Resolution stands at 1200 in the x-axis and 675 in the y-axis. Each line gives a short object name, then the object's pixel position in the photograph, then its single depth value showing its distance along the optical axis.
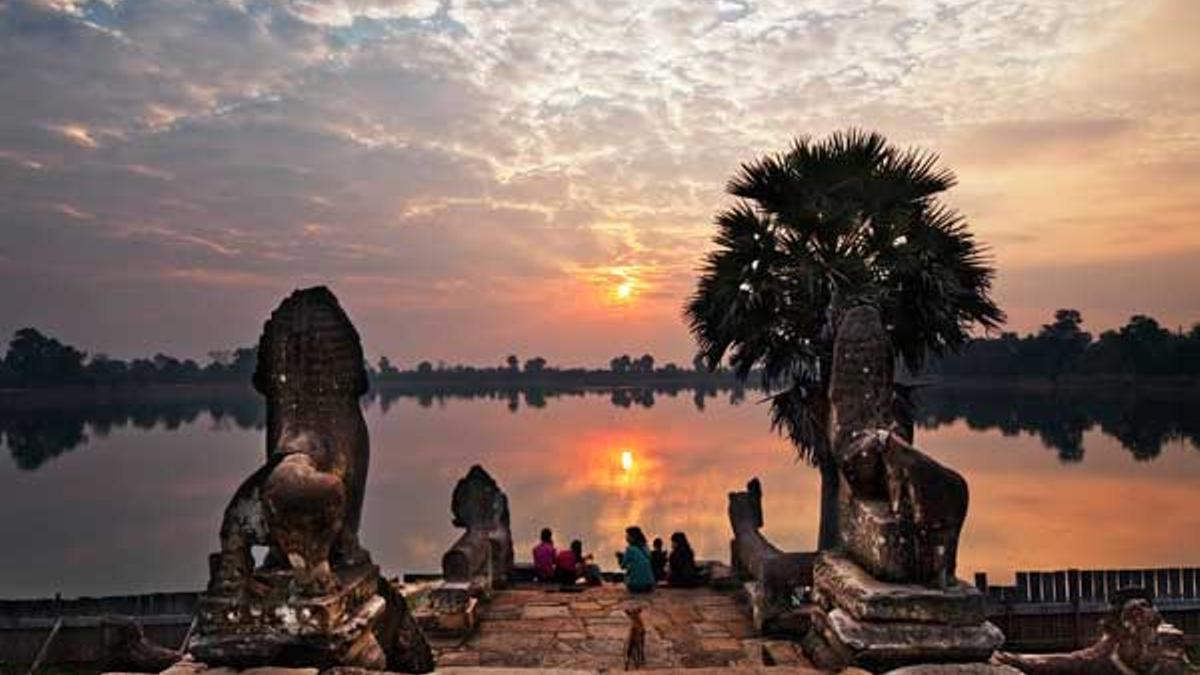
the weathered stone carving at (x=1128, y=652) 4.68
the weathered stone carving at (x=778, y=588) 7.69
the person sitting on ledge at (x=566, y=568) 10.17
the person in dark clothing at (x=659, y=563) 11.02
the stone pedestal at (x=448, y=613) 7.34
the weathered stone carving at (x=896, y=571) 4.34
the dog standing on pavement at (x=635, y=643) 6.31
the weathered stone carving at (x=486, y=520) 9.45
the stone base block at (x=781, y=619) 7.66
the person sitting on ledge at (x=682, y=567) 10.38
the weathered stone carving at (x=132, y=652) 5.51
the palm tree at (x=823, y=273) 11.71
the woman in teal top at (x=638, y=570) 9.48
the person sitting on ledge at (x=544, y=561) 10.42
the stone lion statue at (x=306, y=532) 4.33
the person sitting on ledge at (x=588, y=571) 10.83
